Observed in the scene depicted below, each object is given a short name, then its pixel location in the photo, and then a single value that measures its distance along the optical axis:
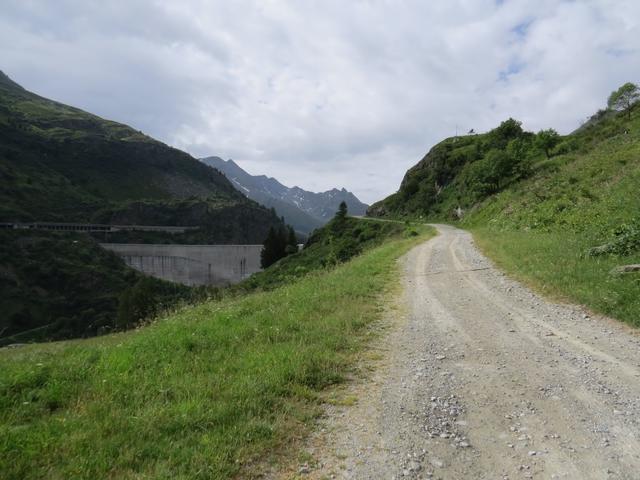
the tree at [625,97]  58.91
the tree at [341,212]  84.43
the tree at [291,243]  98.82
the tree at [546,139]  59.62
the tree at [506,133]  79.62
